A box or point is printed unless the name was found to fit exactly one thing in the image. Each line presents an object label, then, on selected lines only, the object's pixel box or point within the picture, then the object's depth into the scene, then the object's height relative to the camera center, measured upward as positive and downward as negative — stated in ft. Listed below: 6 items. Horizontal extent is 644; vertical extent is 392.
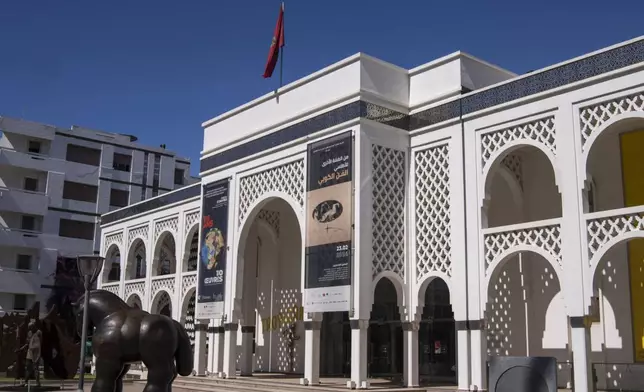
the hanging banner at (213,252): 61.52 +7.63
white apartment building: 114.11 +24.78
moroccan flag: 60.95 +24.44
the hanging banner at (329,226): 48.24 +7.94
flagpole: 60.90 +23.64
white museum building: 41.01 +9.24
